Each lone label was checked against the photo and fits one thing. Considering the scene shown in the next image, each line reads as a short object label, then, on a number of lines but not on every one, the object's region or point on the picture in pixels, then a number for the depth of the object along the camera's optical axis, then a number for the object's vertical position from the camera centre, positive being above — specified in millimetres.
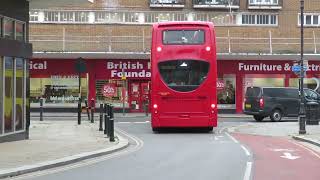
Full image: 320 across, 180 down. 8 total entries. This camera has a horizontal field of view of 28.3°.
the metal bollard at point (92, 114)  31050 -1045
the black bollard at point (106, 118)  21931 -896
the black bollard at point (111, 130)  20078 -1198
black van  36406 -512
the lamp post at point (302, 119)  24578 -999
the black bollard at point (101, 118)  24797 -1025
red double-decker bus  25156 +751
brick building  45000 +3506
